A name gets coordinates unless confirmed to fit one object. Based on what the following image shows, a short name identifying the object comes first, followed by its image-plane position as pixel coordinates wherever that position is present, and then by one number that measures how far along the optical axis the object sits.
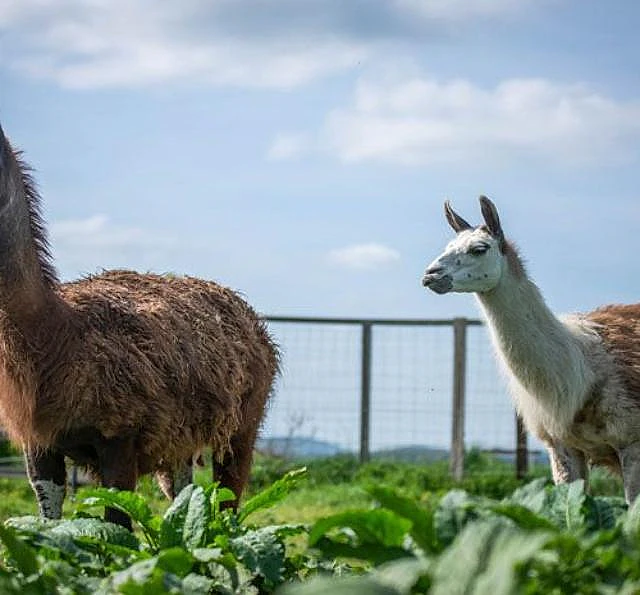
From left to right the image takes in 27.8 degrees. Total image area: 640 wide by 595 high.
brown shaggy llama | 6.22
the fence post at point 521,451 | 14.34
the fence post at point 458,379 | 14.75
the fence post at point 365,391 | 14.96
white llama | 7.00
